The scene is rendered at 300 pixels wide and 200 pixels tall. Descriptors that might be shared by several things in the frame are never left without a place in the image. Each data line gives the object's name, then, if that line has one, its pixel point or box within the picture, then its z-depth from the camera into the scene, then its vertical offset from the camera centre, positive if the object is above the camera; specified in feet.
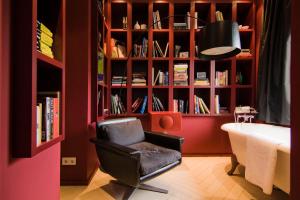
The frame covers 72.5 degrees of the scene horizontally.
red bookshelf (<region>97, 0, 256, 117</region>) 10.91 +2.16
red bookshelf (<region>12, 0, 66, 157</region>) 3.02 +0.30
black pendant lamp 6.18 +1.99
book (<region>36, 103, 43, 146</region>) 3.36 -0.40
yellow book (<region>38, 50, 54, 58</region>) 3.63 +0.84
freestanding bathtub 5.41 -1.33
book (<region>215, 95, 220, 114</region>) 11.07 -0.31
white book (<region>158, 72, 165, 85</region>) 11.06 +1.14
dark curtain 8.42 +1.53
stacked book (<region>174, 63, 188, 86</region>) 10.96 +1.35
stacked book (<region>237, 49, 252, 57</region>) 11.04 +2.53
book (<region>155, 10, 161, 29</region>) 11.00 +4.35
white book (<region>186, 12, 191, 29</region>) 10.91 +4.16
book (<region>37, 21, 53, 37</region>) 3.43 +1.24
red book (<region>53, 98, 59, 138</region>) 3.92 -0.37
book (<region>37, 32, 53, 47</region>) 3.44 +1.09
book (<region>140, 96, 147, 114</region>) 11.02 -0.38
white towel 5.58 -1.84
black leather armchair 5.88 -1.79
